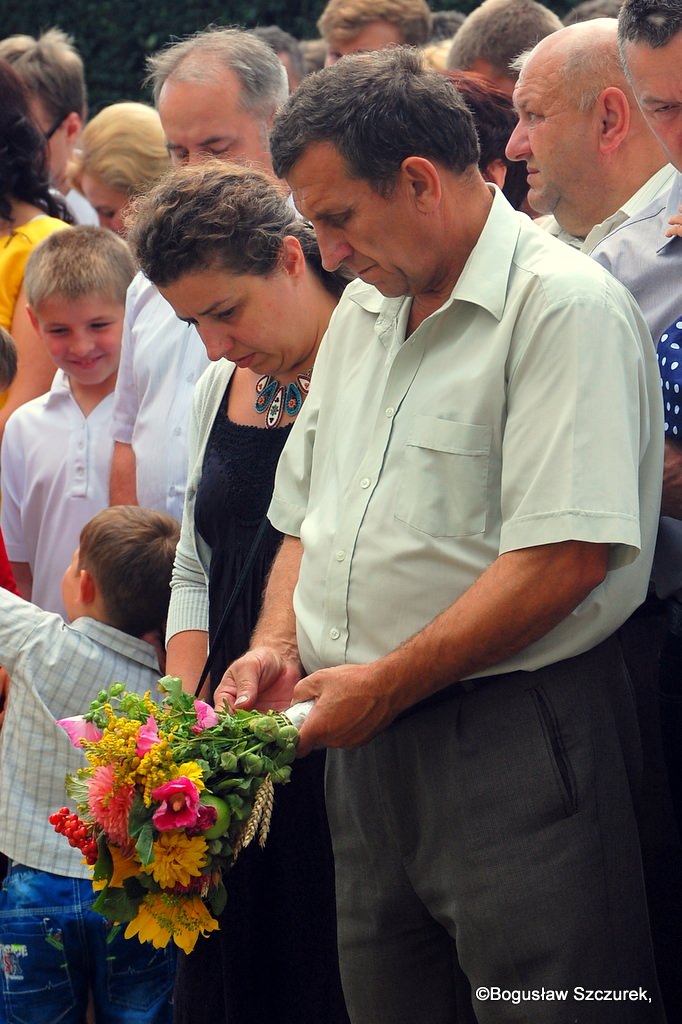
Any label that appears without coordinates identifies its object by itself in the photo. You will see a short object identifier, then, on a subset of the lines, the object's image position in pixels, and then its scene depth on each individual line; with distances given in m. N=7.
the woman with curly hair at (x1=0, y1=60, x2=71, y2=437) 8.93
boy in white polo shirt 8.13
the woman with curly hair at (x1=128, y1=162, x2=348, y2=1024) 5.61
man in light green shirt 4.30
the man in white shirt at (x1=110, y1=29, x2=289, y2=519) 7.40
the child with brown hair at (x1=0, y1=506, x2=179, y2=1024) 6.18
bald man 6.07
